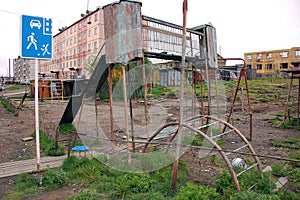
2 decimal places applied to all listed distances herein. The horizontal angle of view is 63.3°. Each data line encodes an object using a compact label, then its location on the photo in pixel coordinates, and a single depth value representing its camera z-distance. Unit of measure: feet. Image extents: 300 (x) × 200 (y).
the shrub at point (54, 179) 13.92
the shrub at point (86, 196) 11.94
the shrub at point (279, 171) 15.68
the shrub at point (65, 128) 28.17
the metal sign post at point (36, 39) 15.37
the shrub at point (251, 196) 10.34
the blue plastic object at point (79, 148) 17.40
